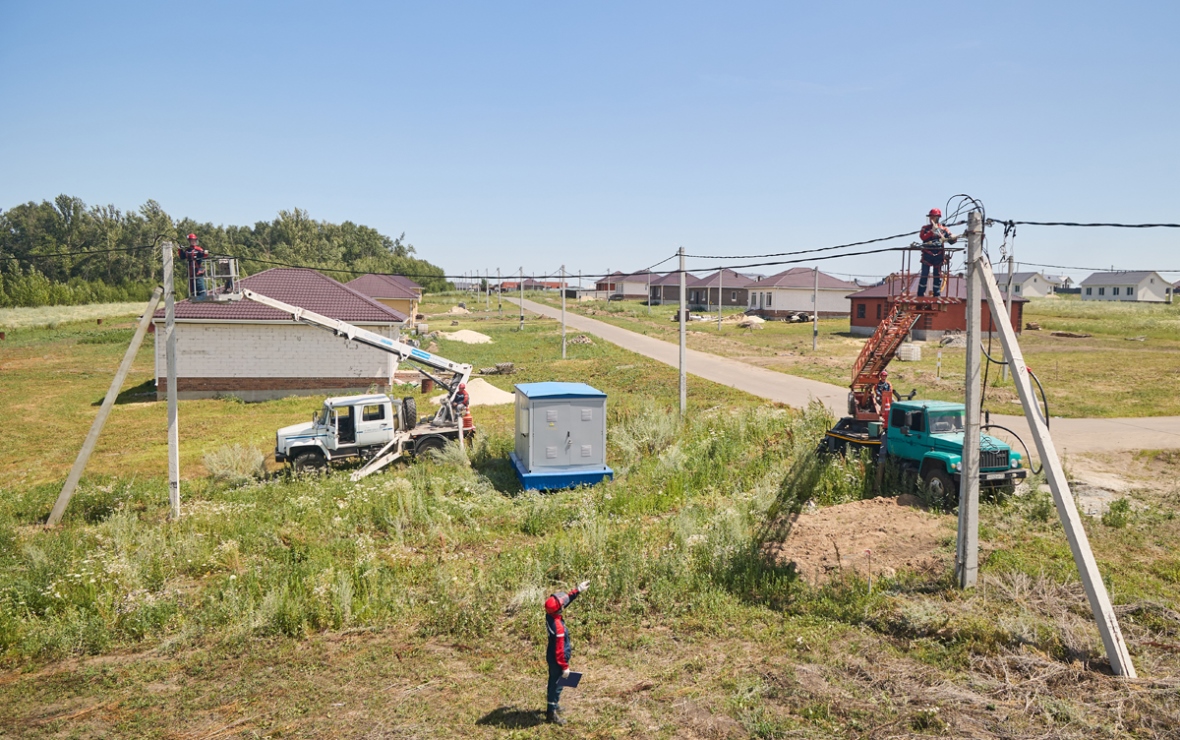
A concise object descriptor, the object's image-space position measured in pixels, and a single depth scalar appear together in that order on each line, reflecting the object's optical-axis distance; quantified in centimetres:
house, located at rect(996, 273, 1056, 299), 10775
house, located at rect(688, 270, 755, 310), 8219
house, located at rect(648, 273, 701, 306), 9375
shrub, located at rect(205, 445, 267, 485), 1661
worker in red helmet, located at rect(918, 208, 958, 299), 1124
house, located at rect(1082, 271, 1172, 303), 9688
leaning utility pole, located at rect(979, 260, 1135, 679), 771
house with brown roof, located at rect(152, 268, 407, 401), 2898
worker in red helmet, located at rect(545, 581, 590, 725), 707
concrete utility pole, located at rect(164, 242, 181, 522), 1391
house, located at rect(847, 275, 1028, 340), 4494
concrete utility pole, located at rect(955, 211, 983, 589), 947
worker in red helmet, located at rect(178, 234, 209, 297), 1576
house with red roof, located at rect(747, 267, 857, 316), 6881
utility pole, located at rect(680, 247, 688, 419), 2141
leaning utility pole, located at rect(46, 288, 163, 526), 1376
